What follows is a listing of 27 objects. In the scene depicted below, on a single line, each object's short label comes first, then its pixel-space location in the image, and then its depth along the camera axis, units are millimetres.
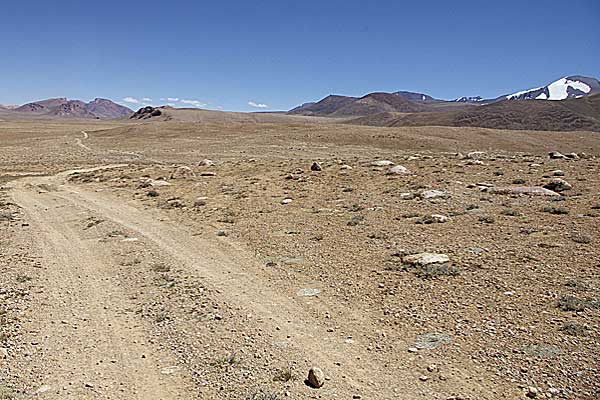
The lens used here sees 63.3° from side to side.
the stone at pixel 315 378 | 5652
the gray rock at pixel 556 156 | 26375
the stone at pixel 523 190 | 15031
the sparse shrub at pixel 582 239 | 10133
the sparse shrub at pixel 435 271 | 8977
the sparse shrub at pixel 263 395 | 5417
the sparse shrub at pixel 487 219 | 12273
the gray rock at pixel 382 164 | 24609
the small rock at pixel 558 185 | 15648
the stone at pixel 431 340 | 6511
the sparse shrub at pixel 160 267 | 10062
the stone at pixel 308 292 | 8578
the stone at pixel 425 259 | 9672
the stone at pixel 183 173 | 25341
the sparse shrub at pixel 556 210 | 12593
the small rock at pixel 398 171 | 21256
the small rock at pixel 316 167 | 24606
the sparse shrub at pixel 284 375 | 5816
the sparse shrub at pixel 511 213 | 12781
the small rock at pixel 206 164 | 30991
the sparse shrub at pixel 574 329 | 6469
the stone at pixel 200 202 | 17484
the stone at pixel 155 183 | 22625
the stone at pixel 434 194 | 15656
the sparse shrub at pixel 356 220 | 13211
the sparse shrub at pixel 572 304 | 7145
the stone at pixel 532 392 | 5277
